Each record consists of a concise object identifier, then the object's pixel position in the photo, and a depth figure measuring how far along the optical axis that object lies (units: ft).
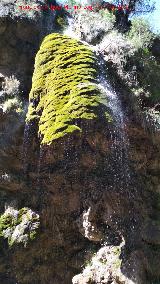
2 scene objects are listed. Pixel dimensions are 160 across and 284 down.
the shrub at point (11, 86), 36.70
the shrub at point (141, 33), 35.33
